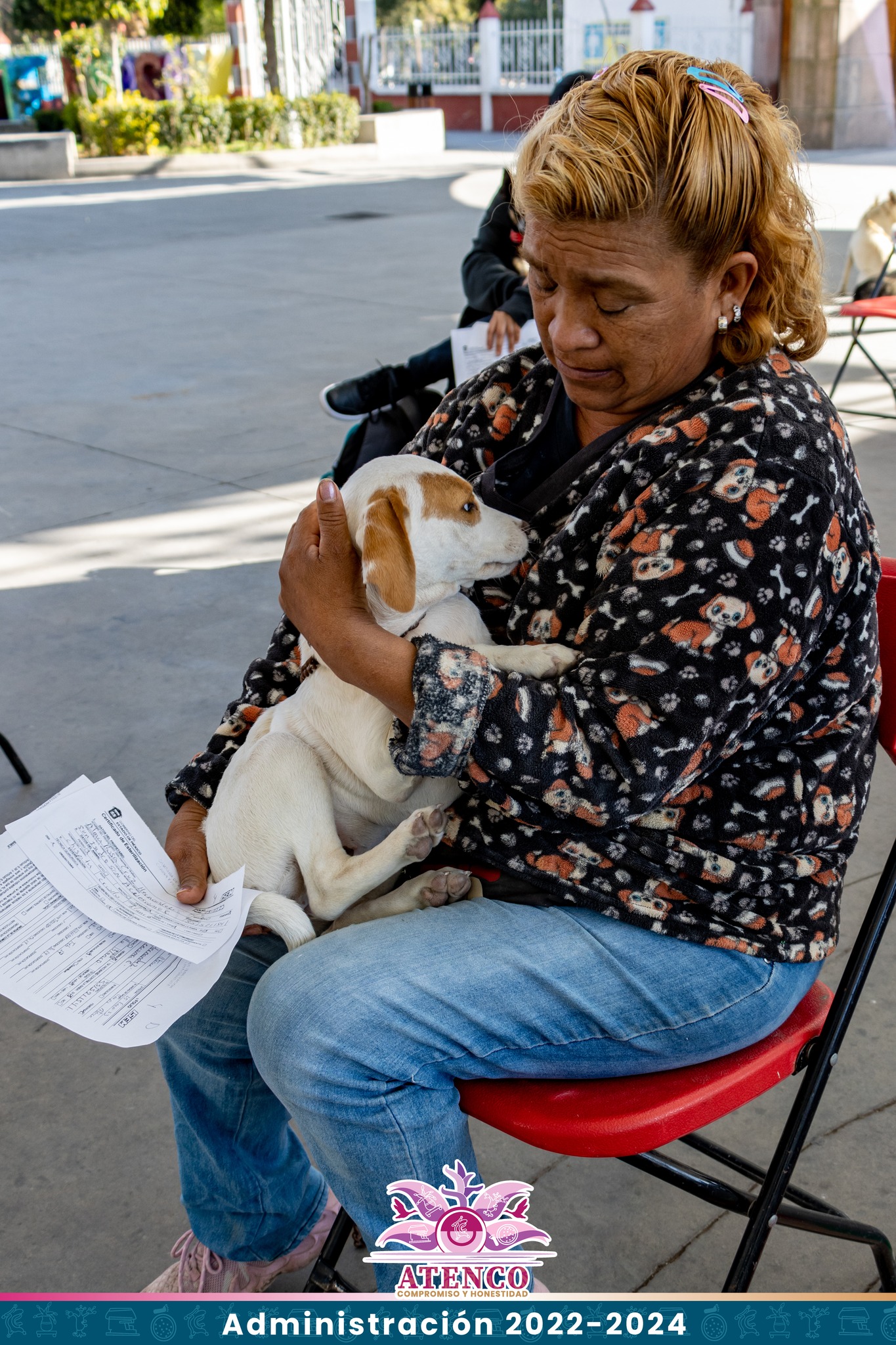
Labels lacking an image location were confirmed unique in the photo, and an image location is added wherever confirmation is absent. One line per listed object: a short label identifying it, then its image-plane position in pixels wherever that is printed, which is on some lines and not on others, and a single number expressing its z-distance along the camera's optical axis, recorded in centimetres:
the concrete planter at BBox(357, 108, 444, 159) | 2344
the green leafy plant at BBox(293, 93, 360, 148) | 2250
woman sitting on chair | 140
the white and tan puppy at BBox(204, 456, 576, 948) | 169
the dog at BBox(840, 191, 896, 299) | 824
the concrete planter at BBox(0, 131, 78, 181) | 1942
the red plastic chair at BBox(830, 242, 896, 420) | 585
